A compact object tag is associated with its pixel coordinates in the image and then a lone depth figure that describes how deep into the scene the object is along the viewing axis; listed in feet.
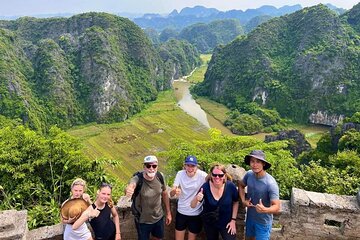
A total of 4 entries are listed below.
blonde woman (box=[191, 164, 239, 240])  19.21
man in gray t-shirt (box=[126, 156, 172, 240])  19.49
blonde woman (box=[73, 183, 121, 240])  18.26
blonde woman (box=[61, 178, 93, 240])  17.63
